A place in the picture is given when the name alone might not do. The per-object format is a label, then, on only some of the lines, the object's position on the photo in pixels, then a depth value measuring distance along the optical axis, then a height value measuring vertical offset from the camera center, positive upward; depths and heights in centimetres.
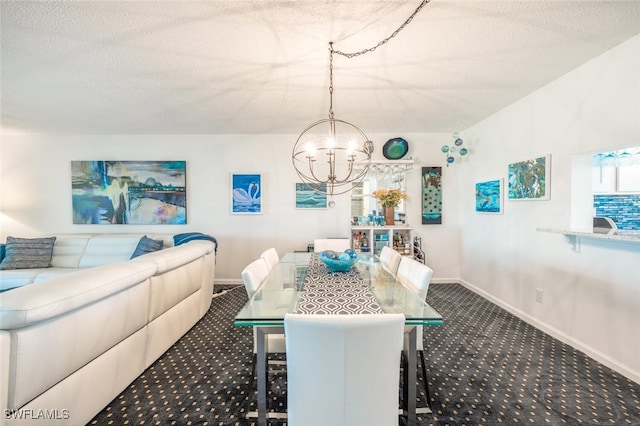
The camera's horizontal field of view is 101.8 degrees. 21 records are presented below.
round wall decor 417 +98
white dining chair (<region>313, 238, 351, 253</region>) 324 -44
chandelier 413 +87
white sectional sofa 114 -71
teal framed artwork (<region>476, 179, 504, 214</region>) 327 +17
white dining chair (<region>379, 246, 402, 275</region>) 237 -49
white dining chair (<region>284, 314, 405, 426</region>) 101 -64
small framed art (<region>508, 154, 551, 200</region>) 258 +33
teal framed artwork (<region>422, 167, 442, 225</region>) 426 +23
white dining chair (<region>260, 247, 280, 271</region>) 236 -48
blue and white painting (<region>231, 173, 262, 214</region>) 429 +26
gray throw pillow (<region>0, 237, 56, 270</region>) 326 -58
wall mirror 430 +40
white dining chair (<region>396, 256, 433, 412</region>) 172 -51
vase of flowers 368 +13
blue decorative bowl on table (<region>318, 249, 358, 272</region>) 212 -42
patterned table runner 142 -54
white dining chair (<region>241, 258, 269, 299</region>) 171 -48
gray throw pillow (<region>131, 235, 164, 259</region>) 344 -50
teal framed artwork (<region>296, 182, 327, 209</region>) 430 +20
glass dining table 134 -54
